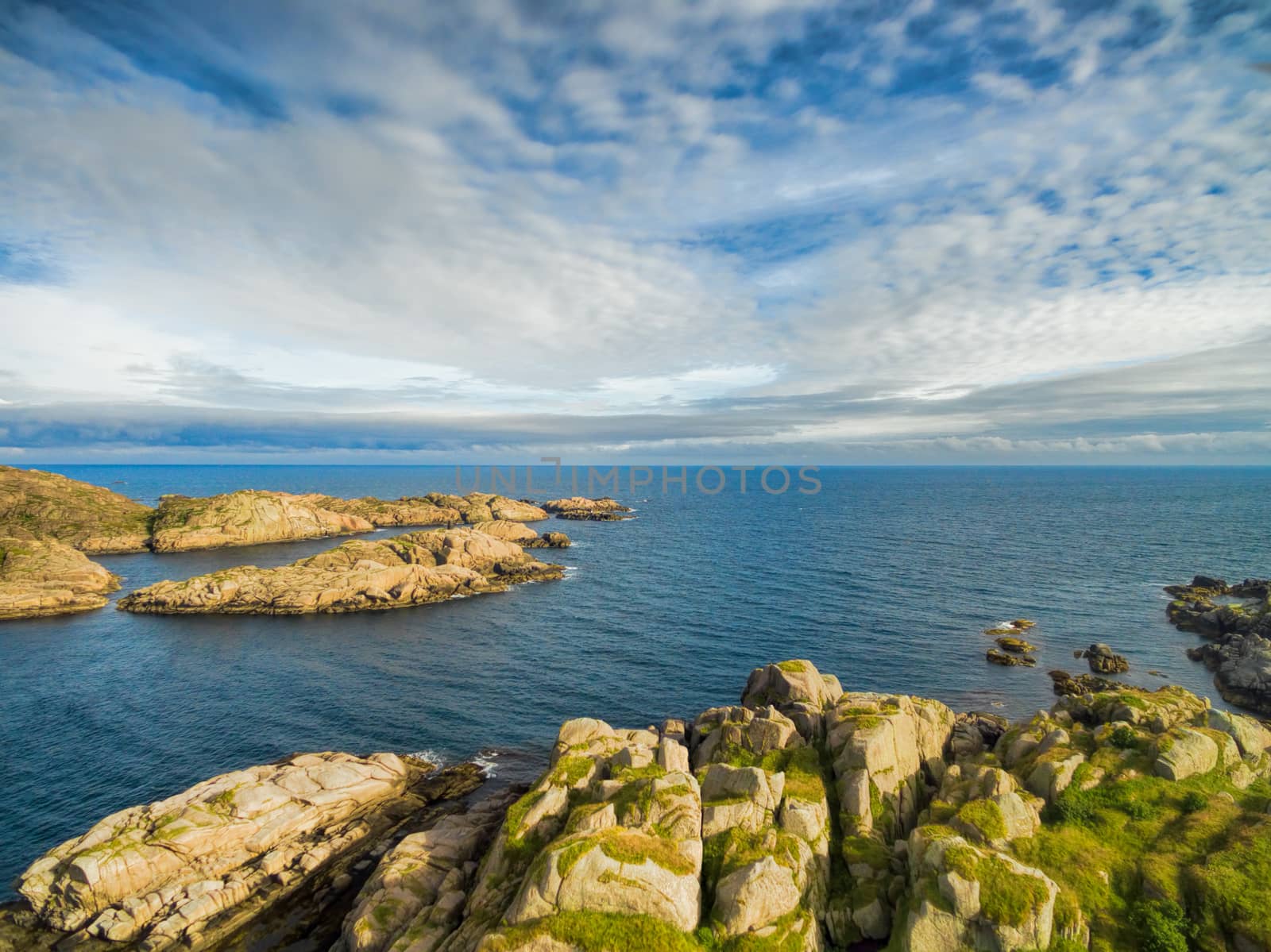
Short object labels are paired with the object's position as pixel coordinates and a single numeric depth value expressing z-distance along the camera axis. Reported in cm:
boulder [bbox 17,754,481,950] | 2802
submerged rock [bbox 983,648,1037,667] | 5959
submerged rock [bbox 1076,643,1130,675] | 5762
